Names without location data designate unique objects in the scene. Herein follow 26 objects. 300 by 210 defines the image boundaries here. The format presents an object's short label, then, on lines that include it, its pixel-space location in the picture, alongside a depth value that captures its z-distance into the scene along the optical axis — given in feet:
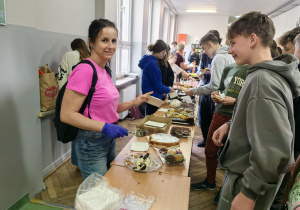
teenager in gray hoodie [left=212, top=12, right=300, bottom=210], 2.48
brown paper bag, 6.48
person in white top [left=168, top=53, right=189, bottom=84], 13.75
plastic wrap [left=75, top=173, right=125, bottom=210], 2.93
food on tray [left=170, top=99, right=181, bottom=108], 8.26
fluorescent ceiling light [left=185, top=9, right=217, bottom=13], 27.40
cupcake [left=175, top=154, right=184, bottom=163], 4.40
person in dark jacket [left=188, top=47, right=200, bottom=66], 24.25
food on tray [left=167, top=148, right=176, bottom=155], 4.59
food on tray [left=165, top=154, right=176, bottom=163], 4.38
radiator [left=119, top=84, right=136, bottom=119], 13.48
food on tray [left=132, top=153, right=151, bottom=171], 4.09
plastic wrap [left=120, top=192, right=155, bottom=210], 3.15
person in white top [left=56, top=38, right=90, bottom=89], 7.14
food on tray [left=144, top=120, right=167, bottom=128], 6.05
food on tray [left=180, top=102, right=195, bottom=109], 8.28
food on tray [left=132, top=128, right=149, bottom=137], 5.61
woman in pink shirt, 3.67
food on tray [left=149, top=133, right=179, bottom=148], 5.08
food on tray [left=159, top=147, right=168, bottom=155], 4.75
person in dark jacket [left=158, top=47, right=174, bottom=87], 9.80
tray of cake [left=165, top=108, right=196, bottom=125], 6.70
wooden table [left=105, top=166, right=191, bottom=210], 3.36
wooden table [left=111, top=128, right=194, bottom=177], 4.20
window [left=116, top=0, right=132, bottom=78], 14.05
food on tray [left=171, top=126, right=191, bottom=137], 5.73
